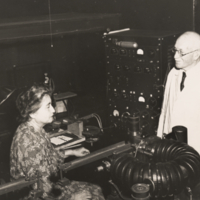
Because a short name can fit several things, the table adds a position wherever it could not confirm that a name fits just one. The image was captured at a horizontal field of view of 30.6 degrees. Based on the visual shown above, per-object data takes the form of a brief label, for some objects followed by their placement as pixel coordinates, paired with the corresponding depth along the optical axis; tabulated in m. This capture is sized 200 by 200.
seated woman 2.60
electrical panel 3.85
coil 2.10
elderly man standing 3.28
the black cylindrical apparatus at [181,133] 2.55
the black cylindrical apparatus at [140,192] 1.90
